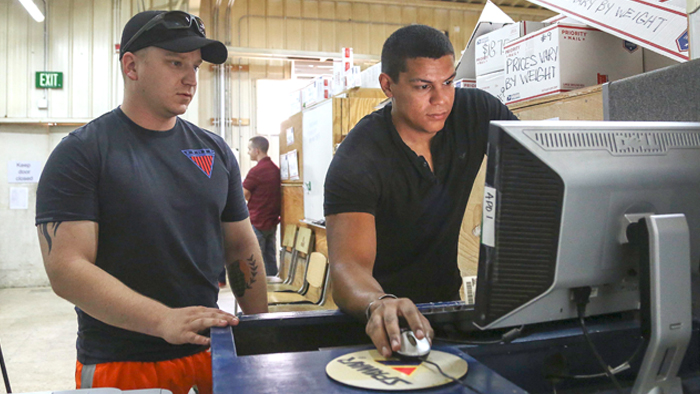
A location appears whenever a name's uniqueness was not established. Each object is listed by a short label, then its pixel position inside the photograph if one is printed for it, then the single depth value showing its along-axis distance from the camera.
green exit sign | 6.75
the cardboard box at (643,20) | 1.52
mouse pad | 0.71
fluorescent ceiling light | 5.49
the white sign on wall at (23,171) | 6.77
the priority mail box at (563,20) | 1.96
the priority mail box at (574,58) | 1.87
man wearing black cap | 1.25
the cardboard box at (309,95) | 4.25
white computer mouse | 0.79
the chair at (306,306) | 3.50
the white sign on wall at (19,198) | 6.78
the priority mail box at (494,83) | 2.22
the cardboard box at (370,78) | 3.79
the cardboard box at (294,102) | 4.91
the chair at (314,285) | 3.62
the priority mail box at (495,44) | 2.10
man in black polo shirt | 1.32
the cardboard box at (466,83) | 2.59
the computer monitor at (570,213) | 0.73
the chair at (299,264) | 4.28
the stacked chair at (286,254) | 4.75
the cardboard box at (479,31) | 2.39
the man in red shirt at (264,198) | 5.32
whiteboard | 3.91
